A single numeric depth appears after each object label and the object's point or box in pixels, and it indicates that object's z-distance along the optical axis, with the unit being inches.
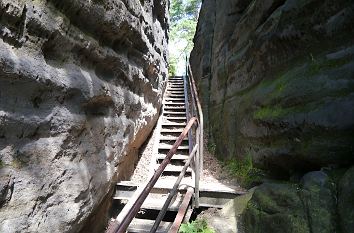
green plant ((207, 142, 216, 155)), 274.9
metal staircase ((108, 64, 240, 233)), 107.5
